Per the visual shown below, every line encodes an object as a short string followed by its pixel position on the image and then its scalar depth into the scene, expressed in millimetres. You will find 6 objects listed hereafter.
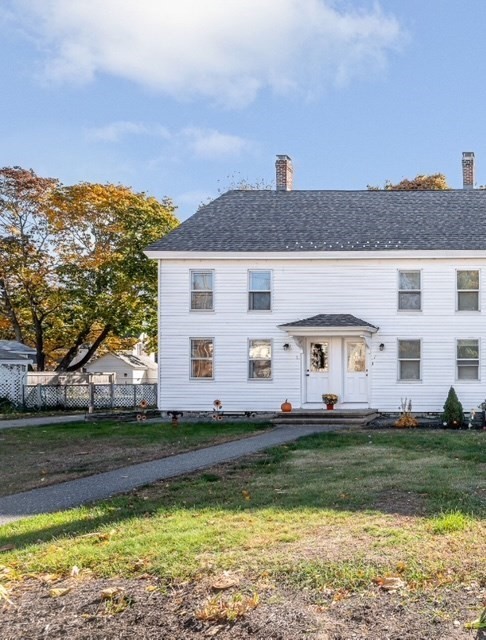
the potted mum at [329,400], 20562
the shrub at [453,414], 18281
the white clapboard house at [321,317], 21016
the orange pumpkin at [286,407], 20359
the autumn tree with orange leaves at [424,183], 40625
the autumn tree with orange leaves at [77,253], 32500
